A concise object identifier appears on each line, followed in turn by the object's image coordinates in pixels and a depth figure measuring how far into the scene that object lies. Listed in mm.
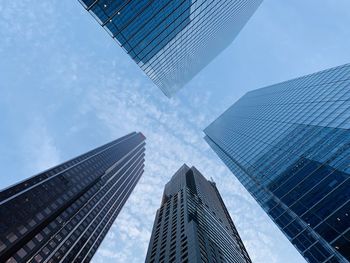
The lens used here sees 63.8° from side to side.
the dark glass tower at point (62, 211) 65575
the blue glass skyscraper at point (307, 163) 31500
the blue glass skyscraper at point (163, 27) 41500
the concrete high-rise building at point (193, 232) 48656
